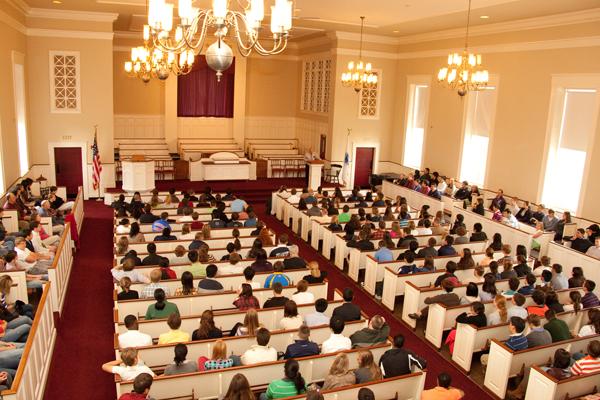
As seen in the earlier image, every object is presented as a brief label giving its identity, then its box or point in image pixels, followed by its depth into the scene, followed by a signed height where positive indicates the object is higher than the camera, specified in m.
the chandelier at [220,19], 4.90 +0.82
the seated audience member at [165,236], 10.32 -2.75
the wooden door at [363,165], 21.28 -2.26
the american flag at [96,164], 15.78 -2.04
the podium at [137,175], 16.17 -2.38
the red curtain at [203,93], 22.55 +0.42
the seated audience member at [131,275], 8.38 -2.86
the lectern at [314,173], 19.12 -2.41
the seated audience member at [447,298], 8.13 -2.88
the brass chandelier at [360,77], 16.56 +1.08
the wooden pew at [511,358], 6.73 -3.16
